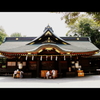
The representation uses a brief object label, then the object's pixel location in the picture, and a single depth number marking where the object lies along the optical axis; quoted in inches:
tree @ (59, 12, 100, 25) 230.6
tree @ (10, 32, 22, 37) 2315.5
